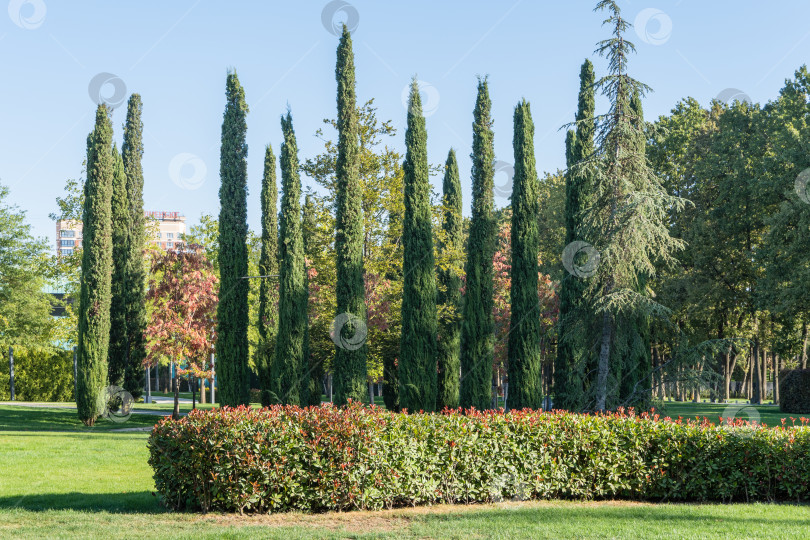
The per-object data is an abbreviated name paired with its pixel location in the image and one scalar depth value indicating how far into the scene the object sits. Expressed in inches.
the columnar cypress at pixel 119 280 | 1029.8
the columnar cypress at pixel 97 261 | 910.4
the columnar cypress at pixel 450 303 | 978.7
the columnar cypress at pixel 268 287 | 1072.8
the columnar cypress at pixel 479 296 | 970.1
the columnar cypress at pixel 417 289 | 841.5
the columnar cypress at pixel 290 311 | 864.9
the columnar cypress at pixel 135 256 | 1109.1
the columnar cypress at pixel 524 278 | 825.5
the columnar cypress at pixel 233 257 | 888.9
